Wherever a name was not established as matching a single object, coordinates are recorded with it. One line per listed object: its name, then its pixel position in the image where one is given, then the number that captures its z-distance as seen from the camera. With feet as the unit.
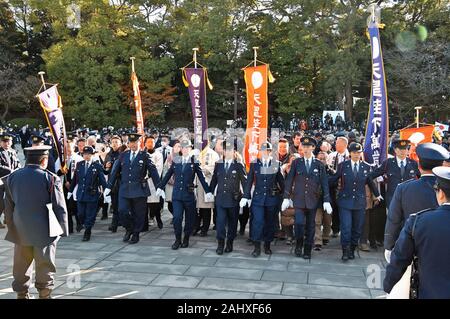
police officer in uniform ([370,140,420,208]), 22.39
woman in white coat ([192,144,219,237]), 26.48
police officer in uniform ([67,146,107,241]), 24.96
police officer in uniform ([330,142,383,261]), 21.57
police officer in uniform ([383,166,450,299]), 9.35
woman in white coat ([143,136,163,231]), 27.96
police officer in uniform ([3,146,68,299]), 15.28
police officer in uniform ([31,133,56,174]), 28.83
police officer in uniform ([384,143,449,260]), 13.98
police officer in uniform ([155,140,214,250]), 23.45
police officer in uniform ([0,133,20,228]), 28.35
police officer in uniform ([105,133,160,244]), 24.32
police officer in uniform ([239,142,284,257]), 22.38
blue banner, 24.00
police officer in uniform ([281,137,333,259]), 21.76
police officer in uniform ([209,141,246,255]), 22.84
